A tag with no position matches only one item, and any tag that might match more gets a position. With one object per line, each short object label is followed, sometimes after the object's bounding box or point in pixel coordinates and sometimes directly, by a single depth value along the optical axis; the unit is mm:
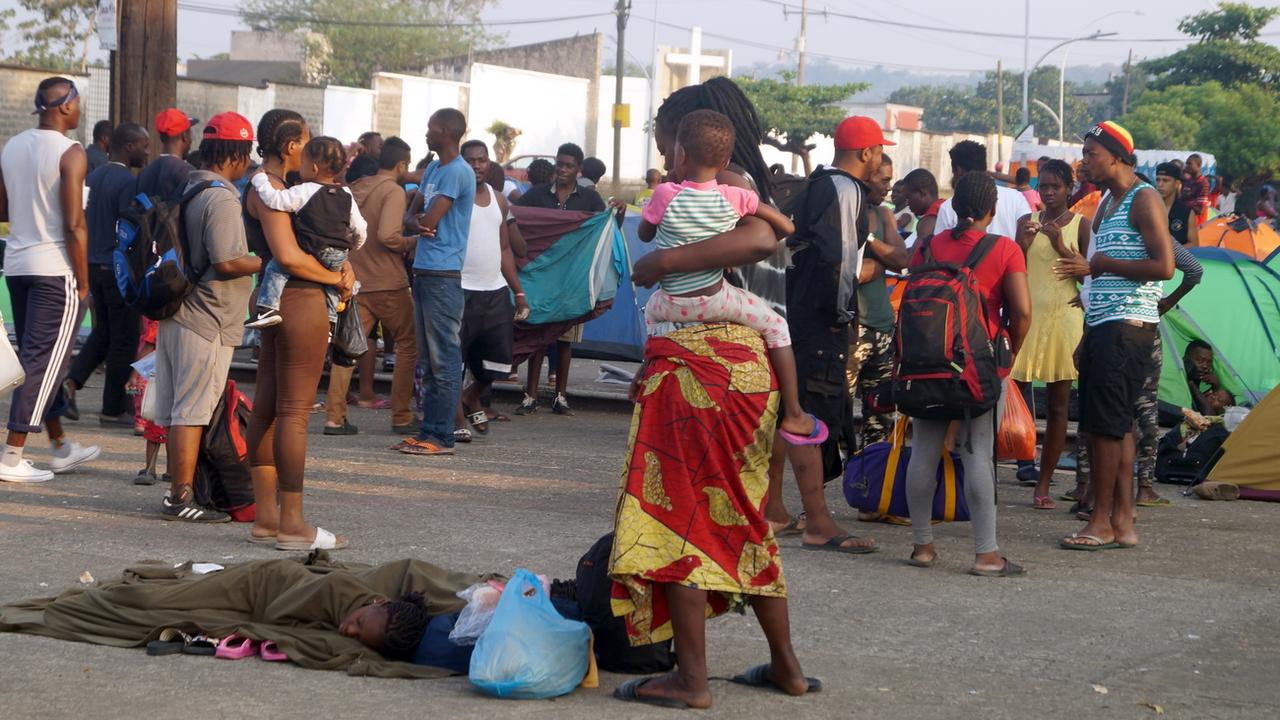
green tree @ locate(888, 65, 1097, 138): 109375
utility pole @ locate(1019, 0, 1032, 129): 69625
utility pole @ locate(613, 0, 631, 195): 44250
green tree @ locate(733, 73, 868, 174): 65500
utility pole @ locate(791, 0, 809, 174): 94025
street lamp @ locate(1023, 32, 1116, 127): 65975
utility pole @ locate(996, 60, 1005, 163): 64200
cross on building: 84438
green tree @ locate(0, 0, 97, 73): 55844
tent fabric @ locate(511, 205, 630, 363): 11500
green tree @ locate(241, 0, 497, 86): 75500
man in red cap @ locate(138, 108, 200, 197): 8789
